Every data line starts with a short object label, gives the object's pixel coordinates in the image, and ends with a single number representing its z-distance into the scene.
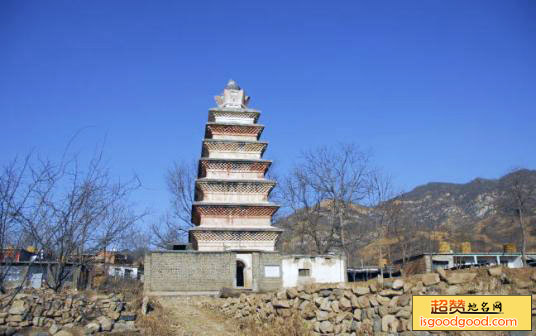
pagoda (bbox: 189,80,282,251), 27.66
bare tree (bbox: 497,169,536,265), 36.76
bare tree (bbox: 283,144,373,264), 34.84
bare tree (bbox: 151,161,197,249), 42.27
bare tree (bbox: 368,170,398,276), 34.62
